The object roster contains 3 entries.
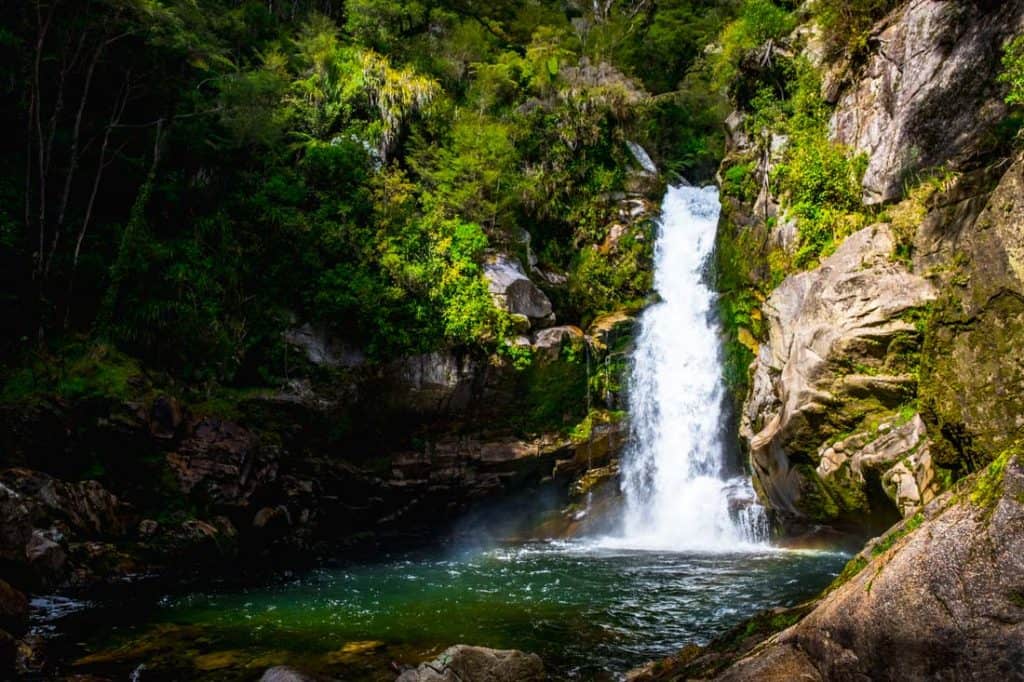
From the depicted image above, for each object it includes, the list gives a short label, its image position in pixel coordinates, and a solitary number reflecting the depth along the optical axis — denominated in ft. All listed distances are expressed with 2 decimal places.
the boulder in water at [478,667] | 20.34
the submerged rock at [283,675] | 20.76
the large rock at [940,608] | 13.16
